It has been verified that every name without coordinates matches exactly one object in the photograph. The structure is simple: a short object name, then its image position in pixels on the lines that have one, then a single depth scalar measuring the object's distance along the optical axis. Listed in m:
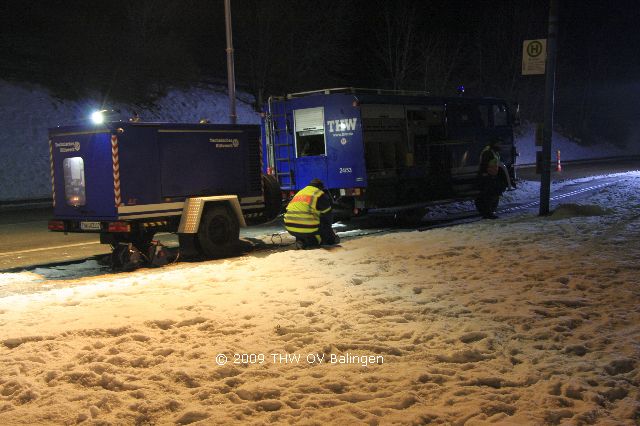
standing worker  16.92
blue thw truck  14.54
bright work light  10.62
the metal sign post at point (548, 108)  14.48
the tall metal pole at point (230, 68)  18.38
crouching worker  11.35
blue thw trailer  10.62
